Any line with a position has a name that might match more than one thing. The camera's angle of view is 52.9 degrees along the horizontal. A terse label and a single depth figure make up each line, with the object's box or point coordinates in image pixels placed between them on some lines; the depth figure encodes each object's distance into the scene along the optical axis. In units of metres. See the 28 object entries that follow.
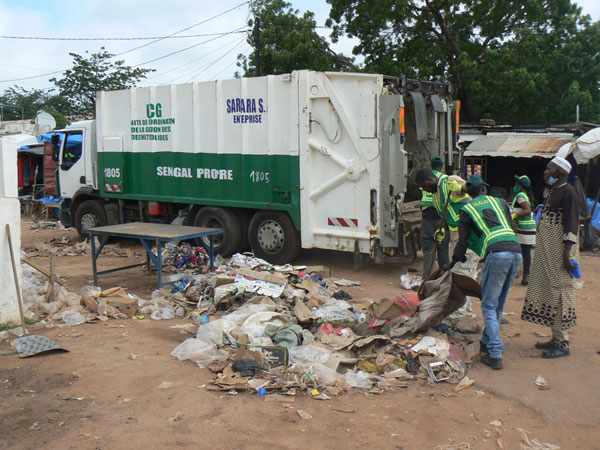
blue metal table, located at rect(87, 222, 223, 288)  7.23
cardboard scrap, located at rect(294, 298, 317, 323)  5.71
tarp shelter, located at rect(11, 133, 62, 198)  19.53
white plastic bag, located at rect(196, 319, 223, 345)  5.32
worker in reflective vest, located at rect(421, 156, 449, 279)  7.17
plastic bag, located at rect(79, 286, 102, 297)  7.03
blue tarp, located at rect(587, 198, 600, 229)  10.59
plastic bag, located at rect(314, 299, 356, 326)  5.74
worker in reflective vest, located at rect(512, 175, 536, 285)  7.41
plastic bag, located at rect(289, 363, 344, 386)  4.49
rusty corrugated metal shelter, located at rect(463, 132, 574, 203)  13.84
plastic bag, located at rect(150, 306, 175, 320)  6.41
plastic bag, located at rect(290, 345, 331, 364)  4.86
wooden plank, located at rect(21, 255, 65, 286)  6.68
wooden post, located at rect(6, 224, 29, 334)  5.73
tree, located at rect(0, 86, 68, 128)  37.25
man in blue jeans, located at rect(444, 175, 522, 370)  4.79
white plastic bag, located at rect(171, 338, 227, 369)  4.98
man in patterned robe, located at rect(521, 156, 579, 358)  4.86
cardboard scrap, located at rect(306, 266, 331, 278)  7.78
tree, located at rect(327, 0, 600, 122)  17.78
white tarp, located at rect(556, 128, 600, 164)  10.73
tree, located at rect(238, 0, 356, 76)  18.81
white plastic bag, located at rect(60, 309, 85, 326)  6.12
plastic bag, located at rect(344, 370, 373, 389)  4.48
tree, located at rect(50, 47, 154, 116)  29.50
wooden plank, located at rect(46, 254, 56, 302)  6.61
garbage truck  7.97
